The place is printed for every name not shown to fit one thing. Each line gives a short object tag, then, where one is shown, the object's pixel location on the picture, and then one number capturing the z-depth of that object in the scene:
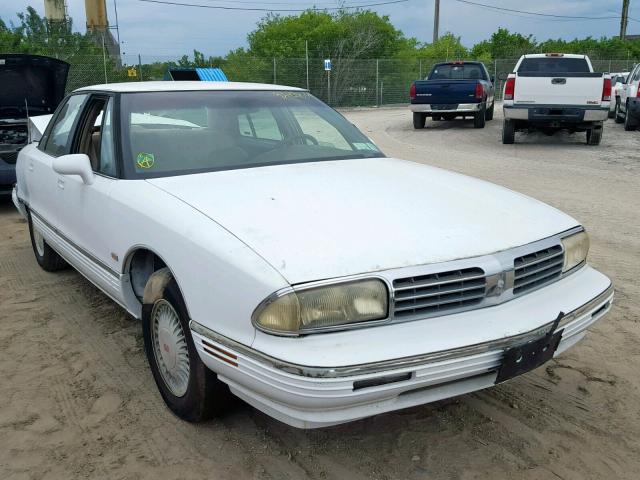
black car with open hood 7.38
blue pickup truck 16.30
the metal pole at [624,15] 44.78
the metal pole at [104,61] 23.02
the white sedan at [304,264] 2.27
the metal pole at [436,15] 38.25
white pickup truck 12.27
